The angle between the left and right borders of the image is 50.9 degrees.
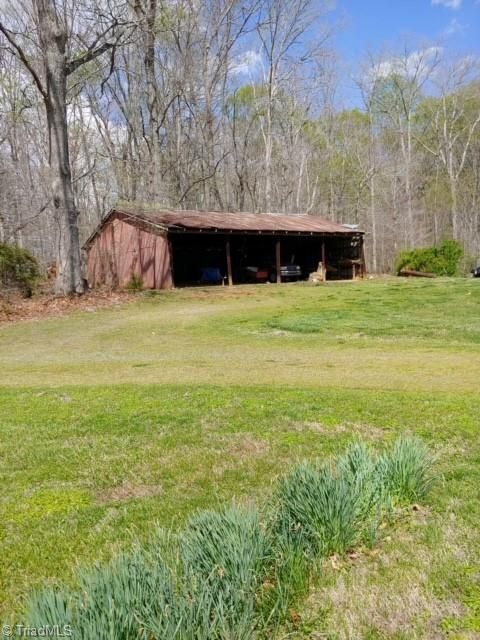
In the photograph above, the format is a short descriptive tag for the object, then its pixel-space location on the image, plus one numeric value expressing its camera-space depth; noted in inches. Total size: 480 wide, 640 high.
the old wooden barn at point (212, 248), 841.5
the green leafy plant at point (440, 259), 1050.7
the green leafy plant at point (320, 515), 89.1
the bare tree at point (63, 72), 652.7
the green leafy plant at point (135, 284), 814.5
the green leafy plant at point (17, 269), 730.2
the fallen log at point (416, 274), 1032.7
